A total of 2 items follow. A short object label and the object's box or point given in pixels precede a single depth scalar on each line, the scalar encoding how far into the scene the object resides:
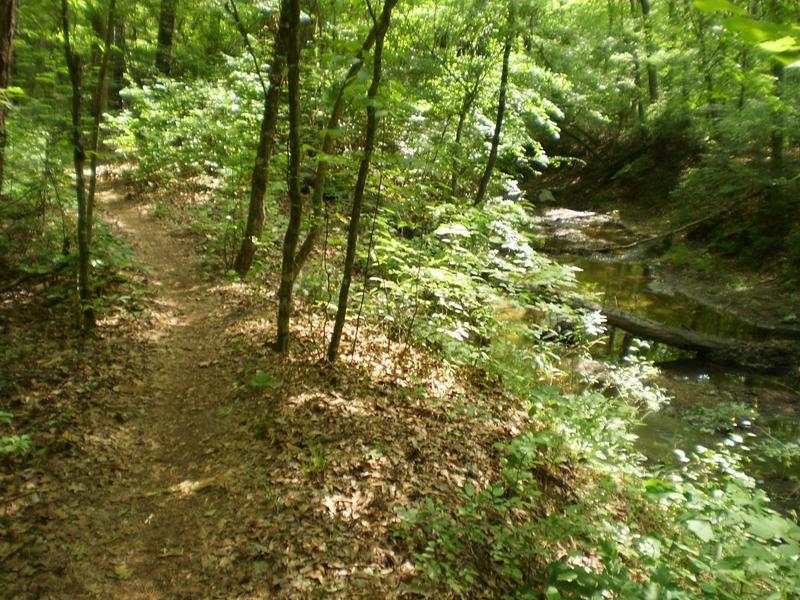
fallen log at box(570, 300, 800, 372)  10.89
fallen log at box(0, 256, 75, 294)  6.62
